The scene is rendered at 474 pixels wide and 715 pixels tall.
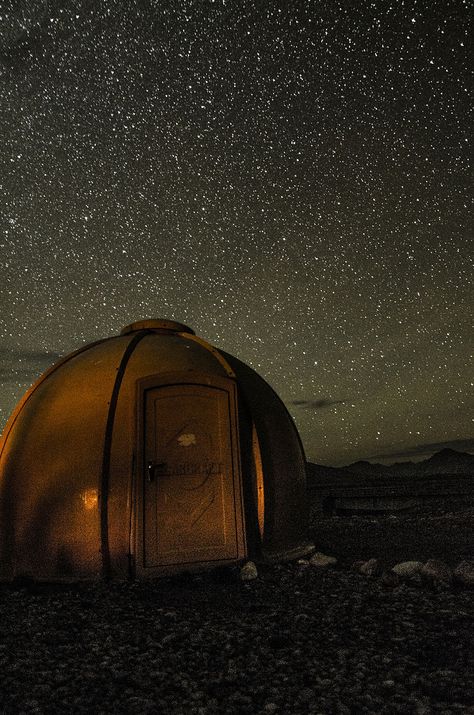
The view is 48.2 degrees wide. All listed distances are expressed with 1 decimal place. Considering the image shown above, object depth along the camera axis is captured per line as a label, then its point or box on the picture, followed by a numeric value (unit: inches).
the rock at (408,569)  249.0
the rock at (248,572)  254.7
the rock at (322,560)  286.5
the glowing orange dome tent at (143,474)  255.9
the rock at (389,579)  235.3
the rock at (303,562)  287.4
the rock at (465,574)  233.7
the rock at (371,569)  258.5
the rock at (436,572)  237.3
